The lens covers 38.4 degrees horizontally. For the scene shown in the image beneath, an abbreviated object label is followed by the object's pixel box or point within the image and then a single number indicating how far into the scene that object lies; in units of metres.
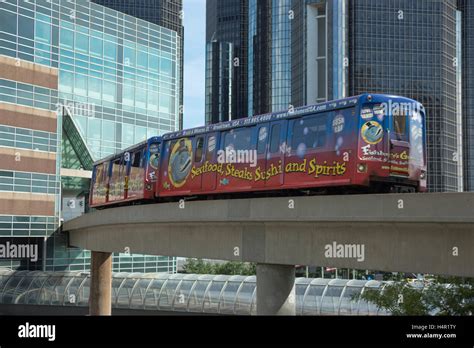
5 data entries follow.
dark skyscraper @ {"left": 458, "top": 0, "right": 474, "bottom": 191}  165.12
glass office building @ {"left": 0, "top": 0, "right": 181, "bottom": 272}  55.84
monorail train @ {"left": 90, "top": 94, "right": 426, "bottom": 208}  19.20
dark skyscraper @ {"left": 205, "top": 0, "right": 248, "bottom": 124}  196.88
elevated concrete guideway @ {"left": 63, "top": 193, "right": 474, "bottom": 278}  14.41
